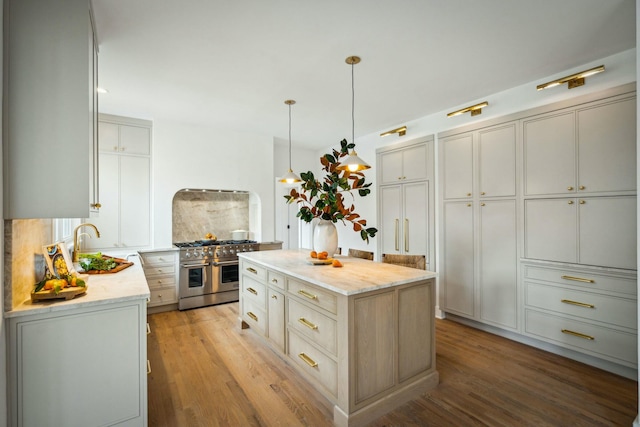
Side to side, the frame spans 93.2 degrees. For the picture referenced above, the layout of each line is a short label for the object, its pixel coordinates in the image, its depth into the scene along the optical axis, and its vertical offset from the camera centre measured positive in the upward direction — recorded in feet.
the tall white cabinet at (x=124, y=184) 13.39 +1.45
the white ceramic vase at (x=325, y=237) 9.41 -0.69
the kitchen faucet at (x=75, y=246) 9.86 -1.00
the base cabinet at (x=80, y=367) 5.15 -2.75
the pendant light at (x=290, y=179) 11.55 +1.40
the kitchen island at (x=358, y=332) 6.40 -2.77
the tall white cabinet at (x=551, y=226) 8.51 -0.40
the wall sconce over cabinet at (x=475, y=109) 11.70 +4.18
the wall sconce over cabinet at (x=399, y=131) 14.92 +4.22
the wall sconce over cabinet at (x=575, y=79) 8.91 +4.19
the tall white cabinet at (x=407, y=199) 13.65 +0.77
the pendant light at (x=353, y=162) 8.59 +1.50
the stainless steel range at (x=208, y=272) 14.44 -2.80
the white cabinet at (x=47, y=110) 5.02 +1.84
